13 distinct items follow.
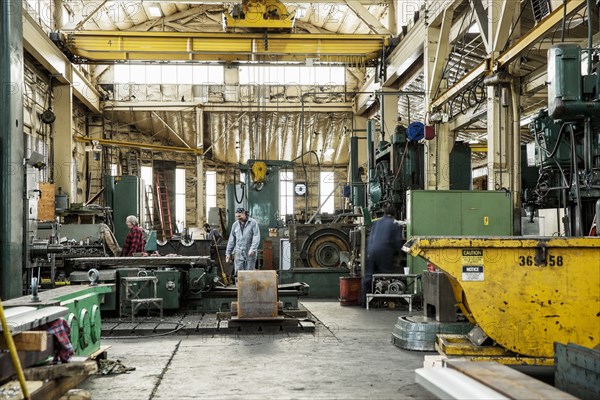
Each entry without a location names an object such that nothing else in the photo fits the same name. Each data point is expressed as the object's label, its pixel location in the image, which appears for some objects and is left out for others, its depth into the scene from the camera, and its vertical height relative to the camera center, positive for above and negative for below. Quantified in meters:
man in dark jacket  8.77 -0.66
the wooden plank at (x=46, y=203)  12.41 +0.02
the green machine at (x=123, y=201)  15.63 +0.05
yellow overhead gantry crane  13.67 +3.43
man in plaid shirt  9.78 -0.57
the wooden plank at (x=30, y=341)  3.22 -0.69
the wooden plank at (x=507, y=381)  2.85 -0.88
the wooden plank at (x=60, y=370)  3.29 -0.88
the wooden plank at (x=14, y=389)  2.95 -0.89
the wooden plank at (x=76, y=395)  3.48 -1.06
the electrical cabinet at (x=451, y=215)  9.01 -0.21
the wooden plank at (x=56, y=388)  3.16 -1.00
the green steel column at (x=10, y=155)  4.90 +0.38
